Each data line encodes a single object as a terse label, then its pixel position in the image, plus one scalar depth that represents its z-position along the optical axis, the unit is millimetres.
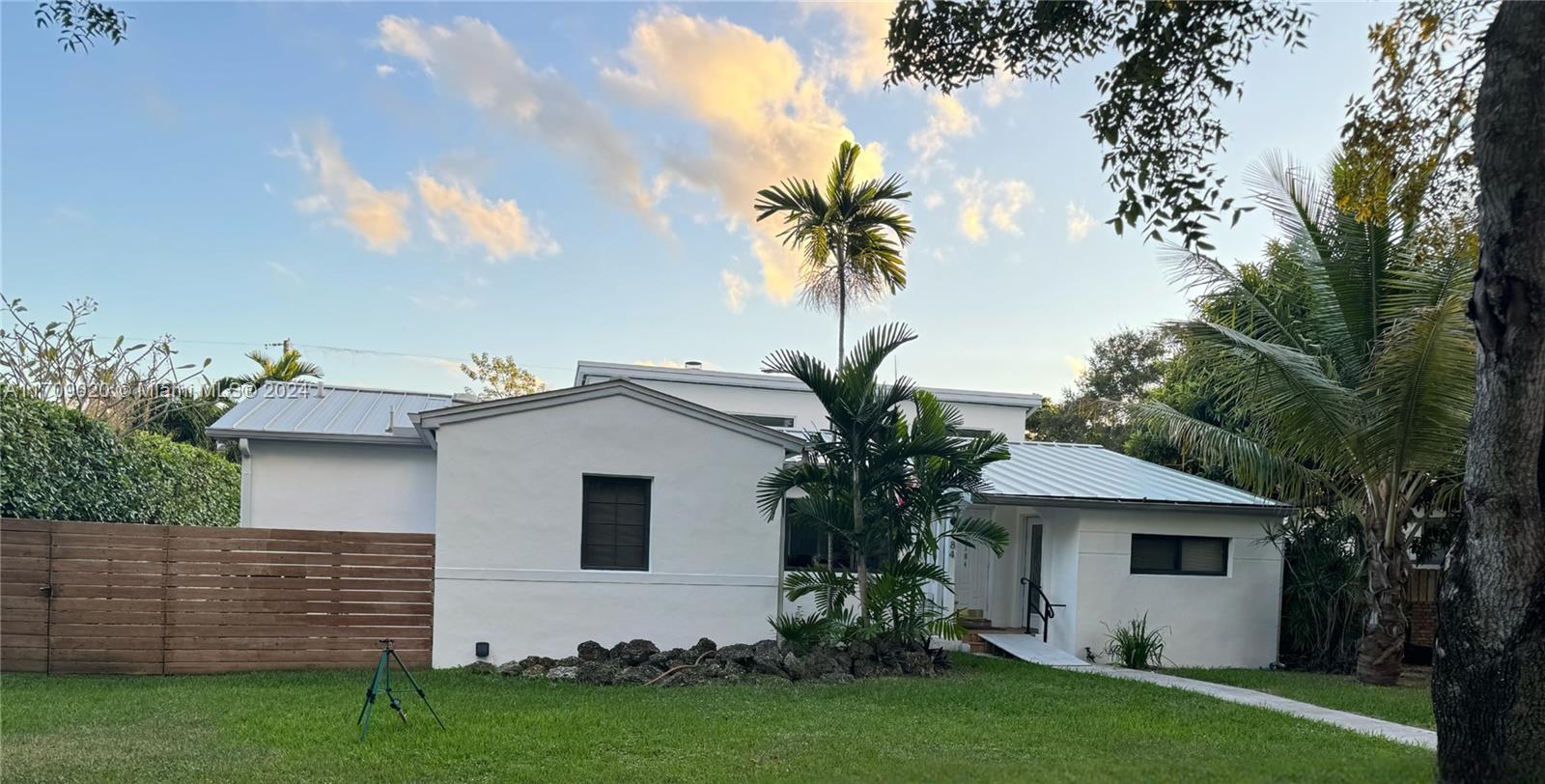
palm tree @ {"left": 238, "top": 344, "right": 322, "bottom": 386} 31312
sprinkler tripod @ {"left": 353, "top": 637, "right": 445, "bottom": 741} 6656
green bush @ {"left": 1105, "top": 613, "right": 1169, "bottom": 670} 12625
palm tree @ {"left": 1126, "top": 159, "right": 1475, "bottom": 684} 9953
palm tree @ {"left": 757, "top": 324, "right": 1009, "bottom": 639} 11008
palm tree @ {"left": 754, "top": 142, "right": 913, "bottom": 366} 16625
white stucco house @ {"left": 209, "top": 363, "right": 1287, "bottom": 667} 11211
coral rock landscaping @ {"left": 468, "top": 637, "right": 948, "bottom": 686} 10141
